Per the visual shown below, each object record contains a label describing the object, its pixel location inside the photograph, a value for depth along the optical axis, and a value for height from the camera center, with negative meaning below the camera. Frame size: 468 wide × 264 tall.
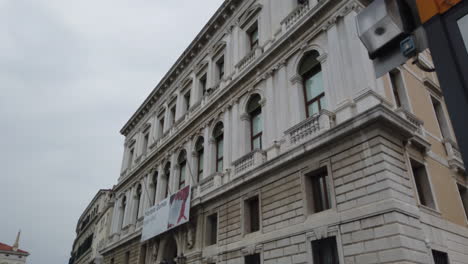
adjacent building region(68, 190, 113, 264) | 33.33 +8.28
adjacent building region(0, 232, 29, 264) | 71.62 +9.94
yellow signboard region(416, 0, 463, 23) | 1.93 +1.52
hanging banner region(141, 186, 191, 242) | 16.55 +4.26
